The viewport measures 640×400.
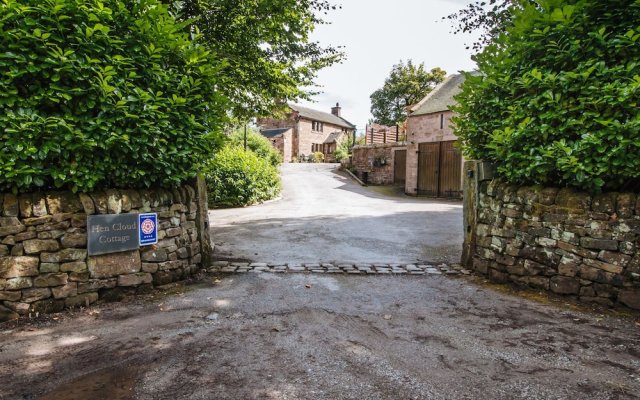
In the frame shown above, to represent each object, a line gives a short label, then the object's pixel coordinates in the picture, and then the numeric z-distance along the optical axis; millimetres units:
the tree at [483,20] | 9477
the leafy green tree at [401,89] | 39312
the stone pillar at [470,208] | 6215
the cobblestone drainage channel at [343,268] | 6195
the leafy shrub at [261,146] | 31828
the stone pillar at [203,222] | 6020
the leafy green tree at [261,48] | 9242
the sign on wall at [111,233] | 4504
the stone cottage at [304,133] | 48906
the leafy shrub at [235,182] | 16375
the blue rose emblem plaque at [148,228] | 4949
